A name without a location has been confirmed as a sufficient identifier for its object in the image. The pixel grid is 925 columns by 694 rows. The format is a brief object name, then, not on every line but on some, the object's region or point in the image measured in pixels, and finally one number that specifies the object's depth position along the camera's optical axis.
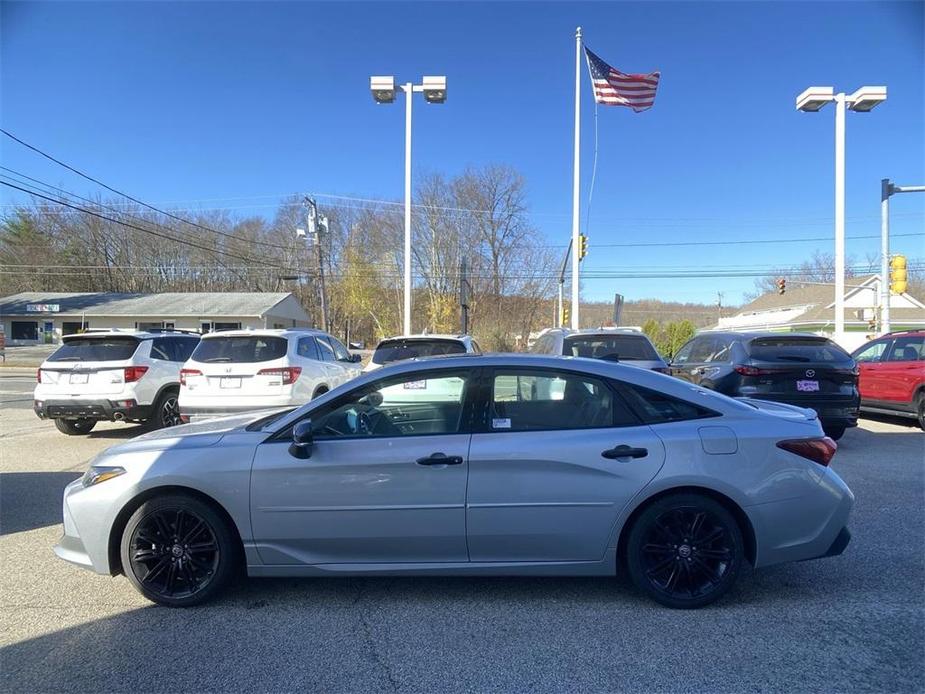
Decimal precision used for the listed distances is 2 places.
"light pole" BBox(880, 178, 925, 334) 17.92
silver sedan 3.37
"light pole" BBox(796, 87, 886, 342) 16.66
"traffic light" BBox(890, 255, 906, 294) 17.02
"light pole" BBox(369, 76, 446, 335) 15.83
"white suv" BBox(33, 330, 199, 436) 8.52
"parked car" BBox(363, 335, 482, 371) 8.59
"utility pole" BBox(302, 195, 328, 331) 25.94
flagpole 17.50
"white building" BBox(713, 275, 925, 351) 51.12
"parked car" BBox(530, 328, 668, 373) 8.19
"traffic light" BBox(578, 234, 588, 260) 18.09
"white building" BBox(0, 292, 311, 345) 45.25
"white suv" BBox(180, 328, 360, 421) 7.98
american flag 15.98
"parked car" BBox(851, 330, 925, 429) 9.73
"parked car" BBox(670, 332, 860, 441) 7.74
